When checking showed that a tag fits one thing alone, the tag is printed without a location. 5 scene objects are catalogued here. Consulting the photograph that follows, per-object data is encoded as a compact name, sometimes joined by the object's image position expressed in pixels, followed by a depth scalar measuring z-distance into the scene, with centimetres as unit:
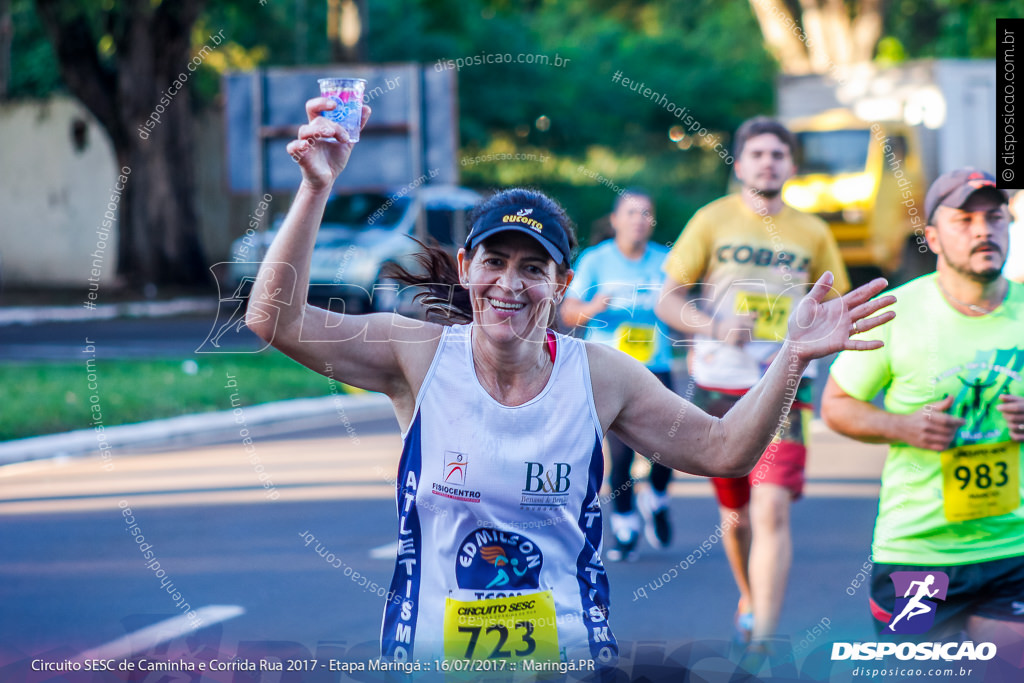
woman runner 554
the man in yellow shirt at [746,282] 1073
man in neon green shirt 701
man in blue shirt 1405
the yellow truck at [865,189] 4369
